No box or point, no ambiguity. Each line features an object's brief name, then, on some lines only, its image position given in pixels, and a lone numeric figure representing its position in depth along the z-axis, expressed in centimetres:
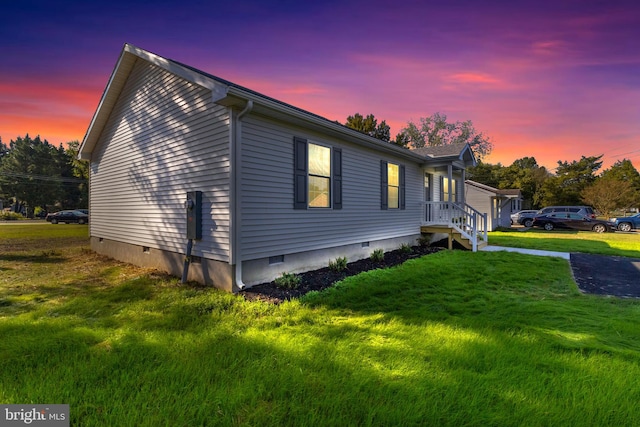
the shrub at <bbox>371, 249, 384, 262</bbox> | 847
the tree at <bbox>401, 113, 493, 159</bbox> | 4119
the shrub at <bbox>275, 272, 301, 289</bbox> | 559
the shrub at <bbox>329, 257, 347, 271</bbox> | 714
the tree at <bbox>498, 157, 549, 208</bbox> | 4359
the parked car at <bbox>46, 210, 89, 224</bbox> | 2597
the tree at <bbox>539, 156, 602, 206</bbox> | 3928
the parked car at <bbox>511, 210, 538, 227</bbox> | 2334
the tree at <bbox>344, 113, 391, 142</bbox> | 2597
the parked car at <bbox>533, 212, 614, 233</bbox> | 1908
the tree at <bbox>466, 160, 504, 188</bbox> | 4853
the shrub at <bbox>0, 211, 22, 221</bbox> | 3023
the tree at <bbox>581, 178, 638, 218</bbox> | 2748
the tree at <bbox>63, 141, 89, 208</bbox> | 4422
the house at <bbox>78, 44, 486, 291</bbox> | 549
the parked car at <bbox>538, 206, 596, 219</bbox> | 2003
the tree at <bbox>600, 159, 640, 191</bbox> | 4391
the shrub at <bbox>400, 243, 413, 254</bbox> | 993
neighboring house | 2203
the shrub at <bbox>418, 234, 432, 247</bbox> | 1152
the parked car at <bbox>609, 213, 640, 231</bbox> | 1978
